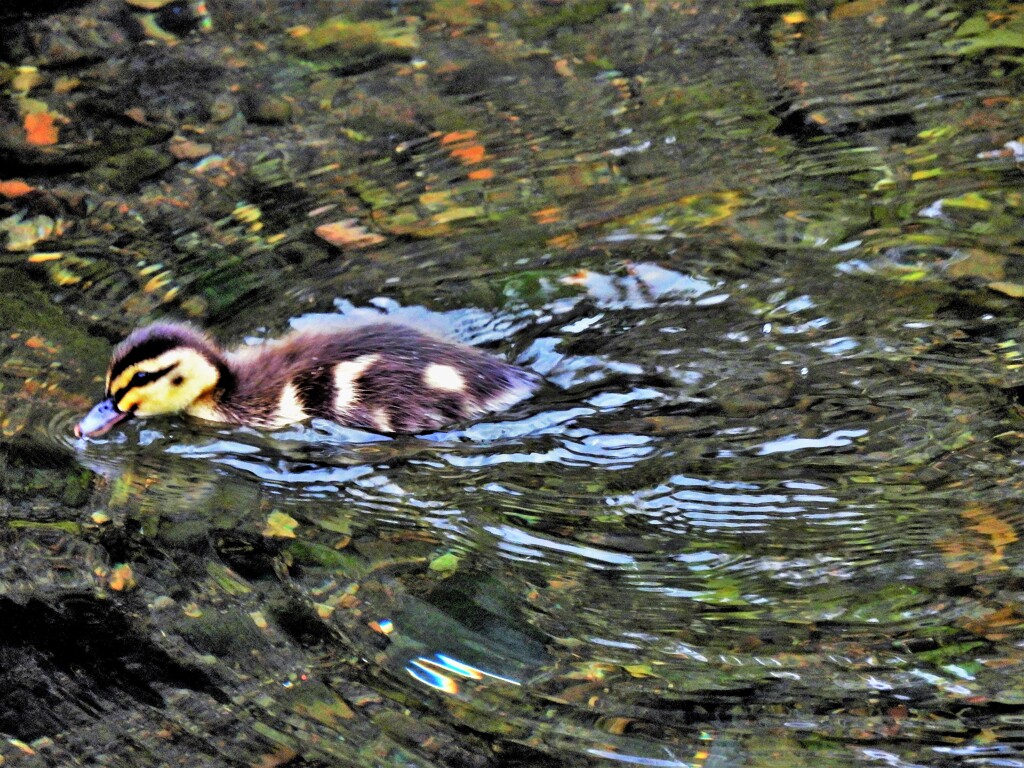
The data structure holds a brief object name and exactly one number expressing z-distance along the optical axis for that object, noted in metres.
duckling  7.69
